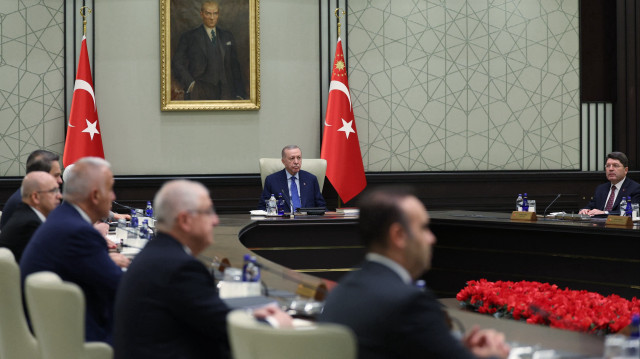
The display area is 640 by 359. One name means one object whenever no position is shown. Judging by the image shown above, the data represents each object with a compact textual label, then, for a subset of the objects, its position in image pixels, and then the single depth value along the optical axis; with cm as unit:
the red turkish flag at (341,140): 1564
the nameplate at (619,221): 1103
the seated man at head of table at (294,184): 1402
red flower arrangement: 641
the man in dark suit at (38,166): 937
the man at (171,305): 454
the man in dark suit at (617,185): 1334
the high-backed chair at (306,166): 1464
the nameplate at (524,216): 1206
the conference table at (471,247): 1095
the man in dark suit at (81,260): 613
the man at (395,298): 347
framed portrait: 1570
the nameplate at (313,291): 530
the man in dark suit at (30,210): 789
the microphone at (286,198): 1305
